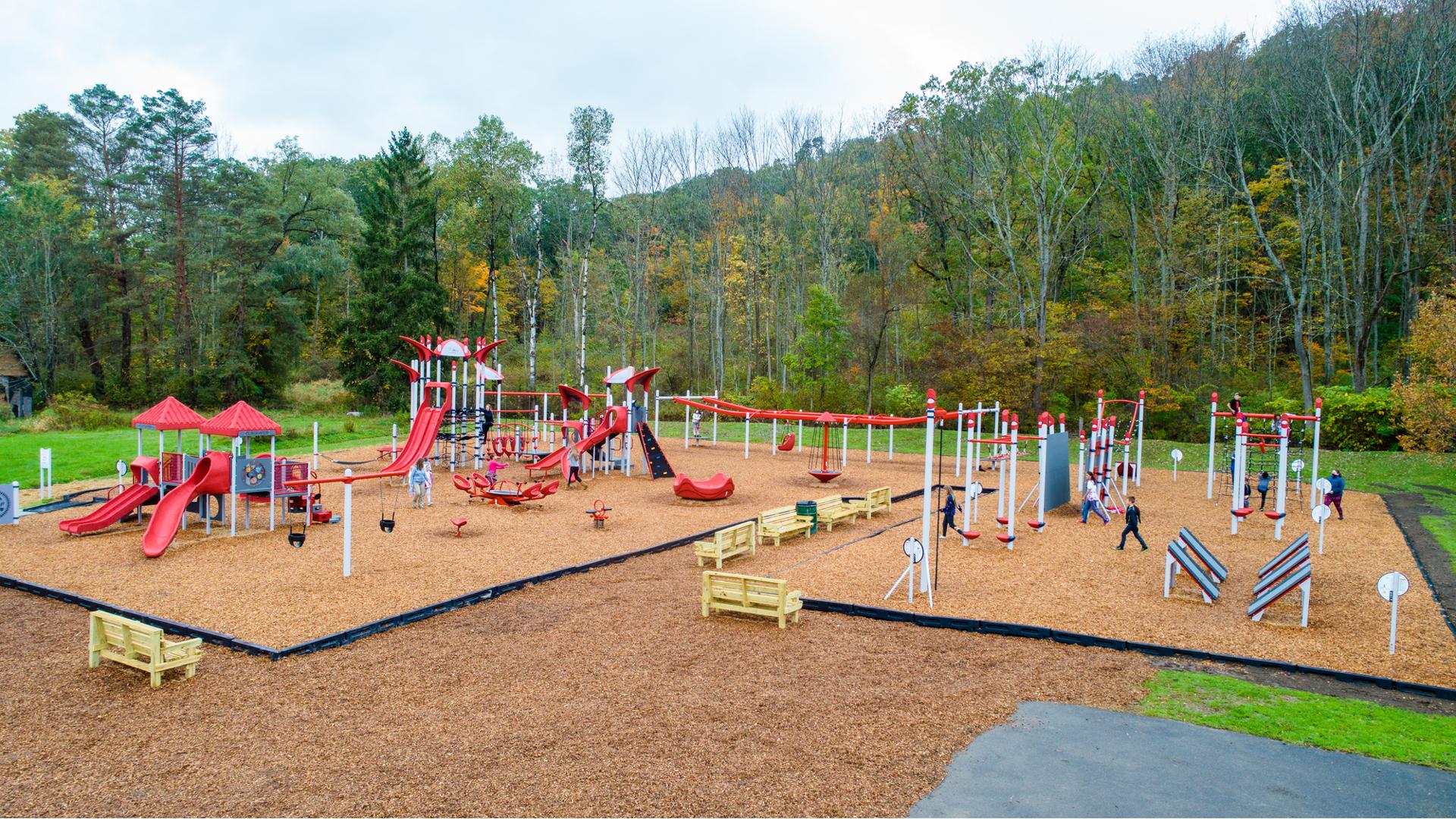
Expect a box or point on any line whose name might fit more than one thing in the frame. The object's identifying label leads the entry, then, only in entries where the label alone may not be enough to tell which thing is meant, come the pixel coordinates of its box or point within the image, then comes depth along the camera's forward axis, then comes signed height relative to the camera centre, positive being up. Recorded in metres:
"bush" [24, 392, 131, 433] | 32.66 -2.12
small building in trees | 37.25 -0.82
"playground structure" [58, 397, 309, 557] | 15.07 -2.02
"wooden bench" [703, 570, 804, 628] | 10.04 -2.70
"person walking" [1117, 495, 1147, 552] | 13.67 -2.18
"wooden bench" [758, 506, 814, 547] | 14.99 -2.70
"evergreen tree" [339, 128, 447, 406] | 41.81 +4.80
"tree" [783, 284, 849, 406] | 40.09 +2.14
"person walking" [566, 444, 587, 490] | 22.29 -2.48
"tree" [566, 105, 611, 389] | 40.97 +11.62
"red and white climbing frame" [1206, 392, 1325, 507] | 15.42 -1.64
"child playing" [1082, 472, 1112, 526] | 17.08 -2.36
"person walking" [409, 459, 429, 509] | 18.19 -2.51
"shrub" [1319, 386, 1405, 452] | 27.41 -0.93
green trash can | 16.41 -2.57
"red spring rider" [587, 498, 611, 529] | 16.16 -2.73
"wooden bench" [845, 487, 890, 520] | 17.86 -2.68
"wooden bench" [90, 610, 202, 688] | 7.94 -2.79
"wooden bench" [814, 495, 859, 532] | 16.62 -2.67
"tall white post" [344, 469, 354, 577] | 11.68 -2.28
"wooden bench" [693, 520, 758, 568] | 12.88 -2.68
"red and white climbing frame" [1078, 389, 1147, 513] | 18.52 -1.57
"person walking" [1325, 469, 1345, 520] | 17.39 -2.06
